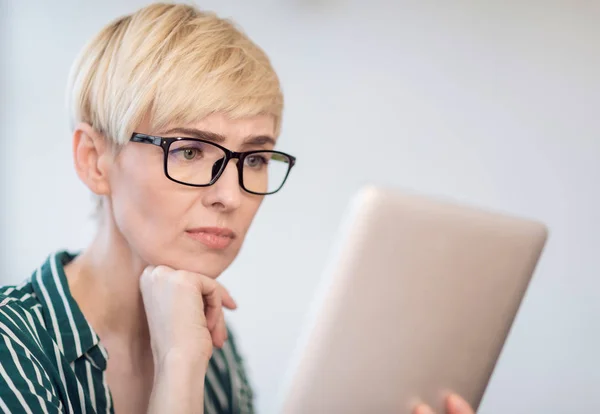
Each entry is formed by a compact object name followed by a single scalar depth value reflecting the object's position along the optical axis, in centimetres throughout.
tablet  83
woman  121
